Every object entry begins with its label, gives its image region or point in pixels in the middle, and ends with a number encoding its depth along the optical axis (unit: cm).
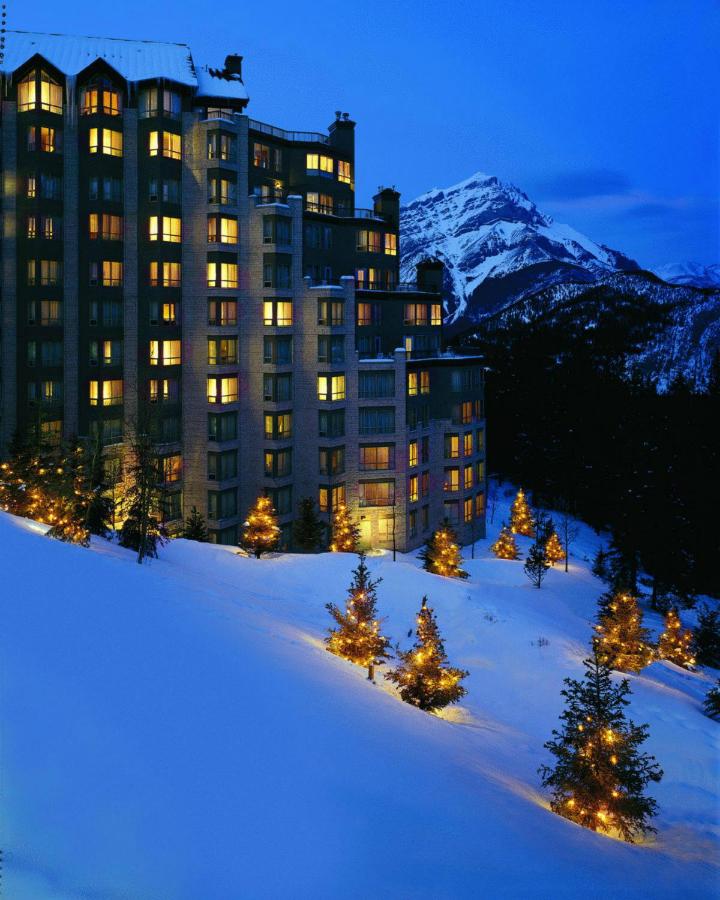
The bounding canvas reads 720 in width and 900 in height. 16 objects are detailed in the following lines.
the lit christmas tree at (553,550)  5072
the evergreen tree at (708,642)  4538
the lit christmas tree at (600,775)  1650
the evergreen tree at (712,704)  2962
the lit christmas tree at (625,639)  3136
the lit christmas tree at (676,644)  3993
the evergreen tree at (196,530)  4616
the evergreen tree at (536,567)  4378
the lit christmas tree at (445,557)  4247
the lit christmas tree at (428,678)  2234
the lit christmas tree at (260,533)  4072
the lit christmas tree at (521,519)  5969
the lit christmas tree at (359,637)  2434
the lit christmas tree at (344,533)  4762
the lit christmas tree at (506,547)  5078
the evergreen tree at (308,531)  4716
